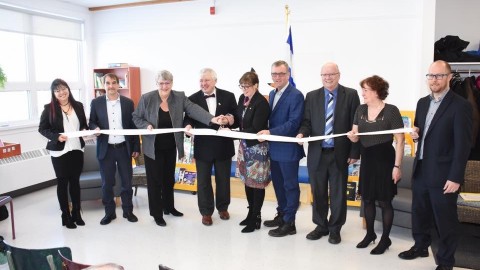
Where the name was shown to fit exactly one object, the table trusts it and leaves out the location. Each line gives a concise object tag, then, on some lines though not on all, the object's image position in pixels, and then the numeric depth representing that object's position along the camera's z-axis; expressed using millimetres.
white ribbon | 3785
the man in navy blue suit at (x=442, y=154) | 3016
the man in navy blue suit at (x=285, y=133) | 3875
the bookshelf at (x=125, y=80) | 7438
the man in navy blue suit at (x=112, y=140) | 4422
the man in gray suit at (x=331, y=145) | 3740
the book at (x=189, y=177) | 5891
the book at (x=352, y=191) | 5040
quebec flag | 5695
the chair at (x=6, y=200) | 3982
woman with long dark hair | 4168
